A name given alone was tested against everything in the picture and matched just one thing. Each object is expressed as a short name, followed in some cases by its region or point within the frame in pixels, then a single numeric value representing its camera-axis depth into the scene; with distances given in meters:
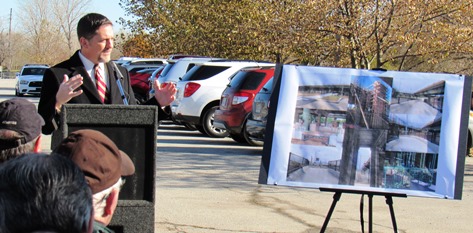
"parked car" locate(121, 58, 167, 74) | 25.76
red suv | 14.43
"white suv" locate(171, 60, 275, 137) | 16.64
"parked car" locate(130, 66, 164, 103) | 23.99
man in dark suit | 4.77
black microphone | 5.10
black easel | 5.61
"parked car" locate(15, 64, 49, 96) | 37.31
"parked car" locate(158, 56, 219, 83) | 18.89
